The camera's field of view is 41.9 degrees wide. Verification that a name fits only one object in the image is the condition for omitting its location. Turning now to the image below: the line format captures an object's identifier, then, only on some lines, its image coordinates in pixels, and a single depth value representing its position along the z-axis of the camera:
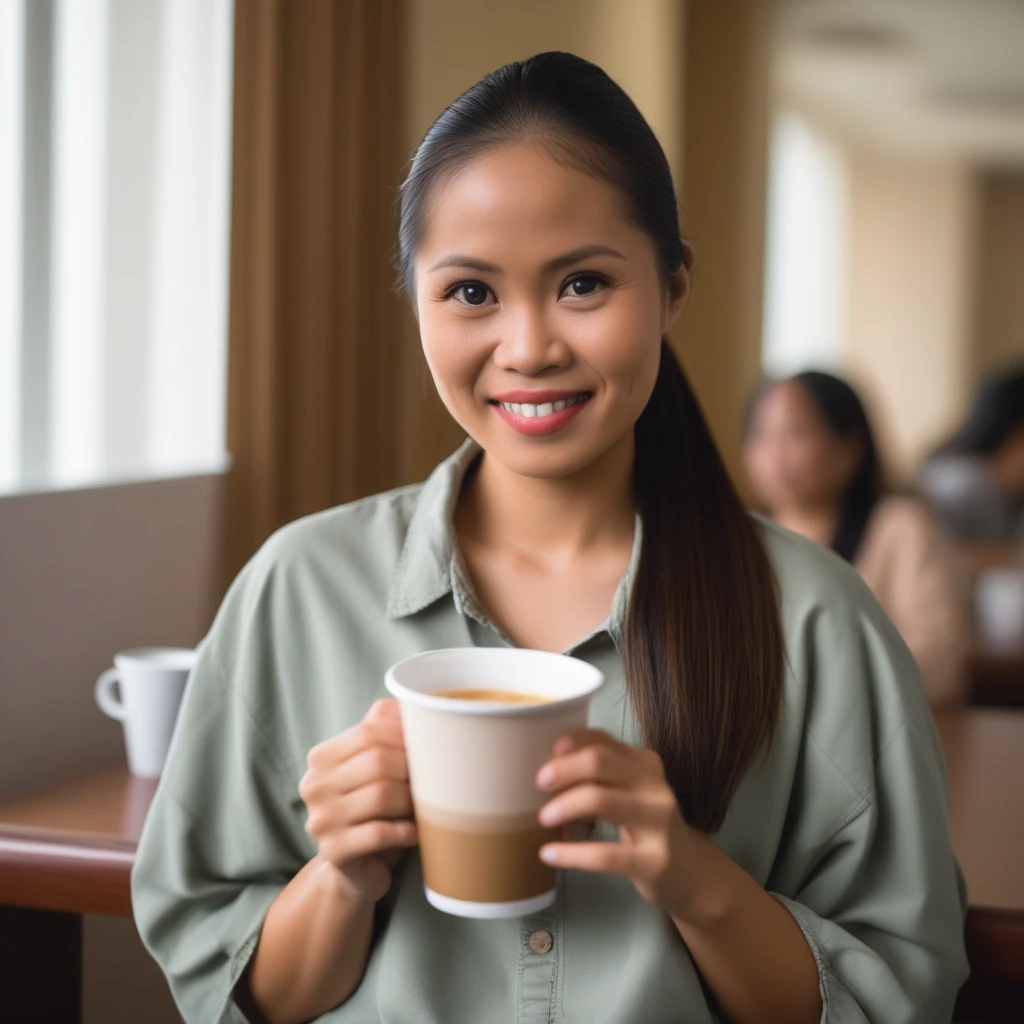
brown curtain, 2.28
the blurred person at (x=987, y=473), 4.85
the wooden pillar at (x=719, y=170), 5.42
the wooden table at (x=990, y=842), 1.25
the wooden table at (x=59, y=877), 1.38
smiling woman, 1.06
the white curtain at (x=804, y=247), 9.14
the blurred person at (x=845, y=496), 2.81
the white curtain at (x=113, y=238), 1.97
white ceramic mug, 1.66
